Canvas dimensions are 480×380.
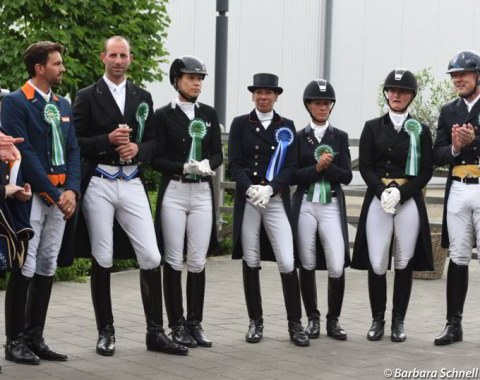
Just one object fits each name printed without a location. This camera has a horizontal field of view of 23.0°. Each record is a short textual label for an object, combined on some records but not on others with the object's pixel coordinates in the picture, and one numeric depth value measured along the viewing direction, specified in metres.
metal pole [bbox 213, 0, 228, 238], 15.16
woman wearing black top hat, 8.66
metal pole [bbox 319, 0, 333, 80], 27.53
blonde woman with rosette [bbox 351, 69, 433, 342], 8.83
